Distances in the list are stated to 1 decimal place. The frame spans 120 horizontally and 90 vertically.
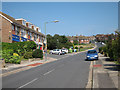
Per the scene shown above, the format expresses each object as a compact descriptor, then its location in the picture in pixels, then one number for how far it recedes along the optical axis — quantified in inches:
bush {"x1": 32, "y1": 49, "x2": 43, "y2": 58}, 1181.3
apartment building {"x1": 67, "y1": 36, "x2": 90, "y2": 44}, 5974.4
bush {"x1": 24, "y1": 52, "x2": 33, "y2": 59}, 1097.6
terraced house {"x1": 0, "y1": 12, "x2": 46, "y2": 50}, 1304.1
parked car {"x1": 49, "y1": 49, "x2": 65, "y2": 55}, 1929.3
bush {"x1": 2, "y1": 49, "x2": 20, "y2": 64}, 900.8
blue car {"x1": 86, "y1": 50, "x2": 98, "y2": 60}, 1002.7
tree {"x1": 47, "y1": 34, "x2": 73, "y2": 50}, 2826.8
